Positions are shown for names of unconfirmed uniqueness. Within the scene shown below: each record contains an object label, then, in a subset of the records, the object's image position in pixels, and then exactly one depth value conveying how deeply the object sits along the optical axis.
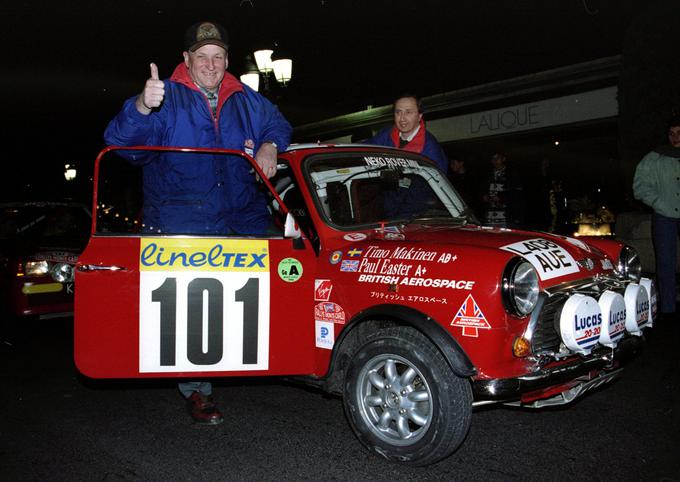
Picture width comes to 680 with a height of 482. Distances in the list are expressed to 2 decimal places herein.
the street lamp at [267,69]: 10.00
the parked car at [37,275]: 6.12
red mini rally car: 2.96
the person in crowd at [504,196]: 8.08
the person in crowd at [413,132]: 5.26
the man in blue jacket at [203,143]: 3.69
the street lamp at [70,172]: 28.97
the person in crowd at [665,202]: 6.31
